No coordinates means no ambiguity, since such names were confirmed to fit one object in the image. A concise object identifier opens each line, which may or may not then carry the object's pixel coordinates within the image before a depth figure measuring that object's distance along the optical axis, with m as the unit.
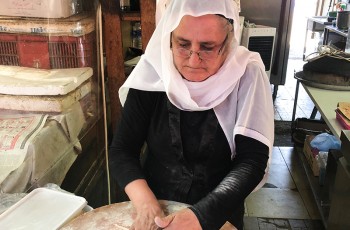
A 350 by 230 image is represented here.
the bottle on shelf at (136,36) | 2.41
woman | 1.08
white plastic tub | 1.09
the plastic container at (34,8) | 1.53
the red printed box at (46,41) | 1.58
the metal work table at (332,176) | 1.71
